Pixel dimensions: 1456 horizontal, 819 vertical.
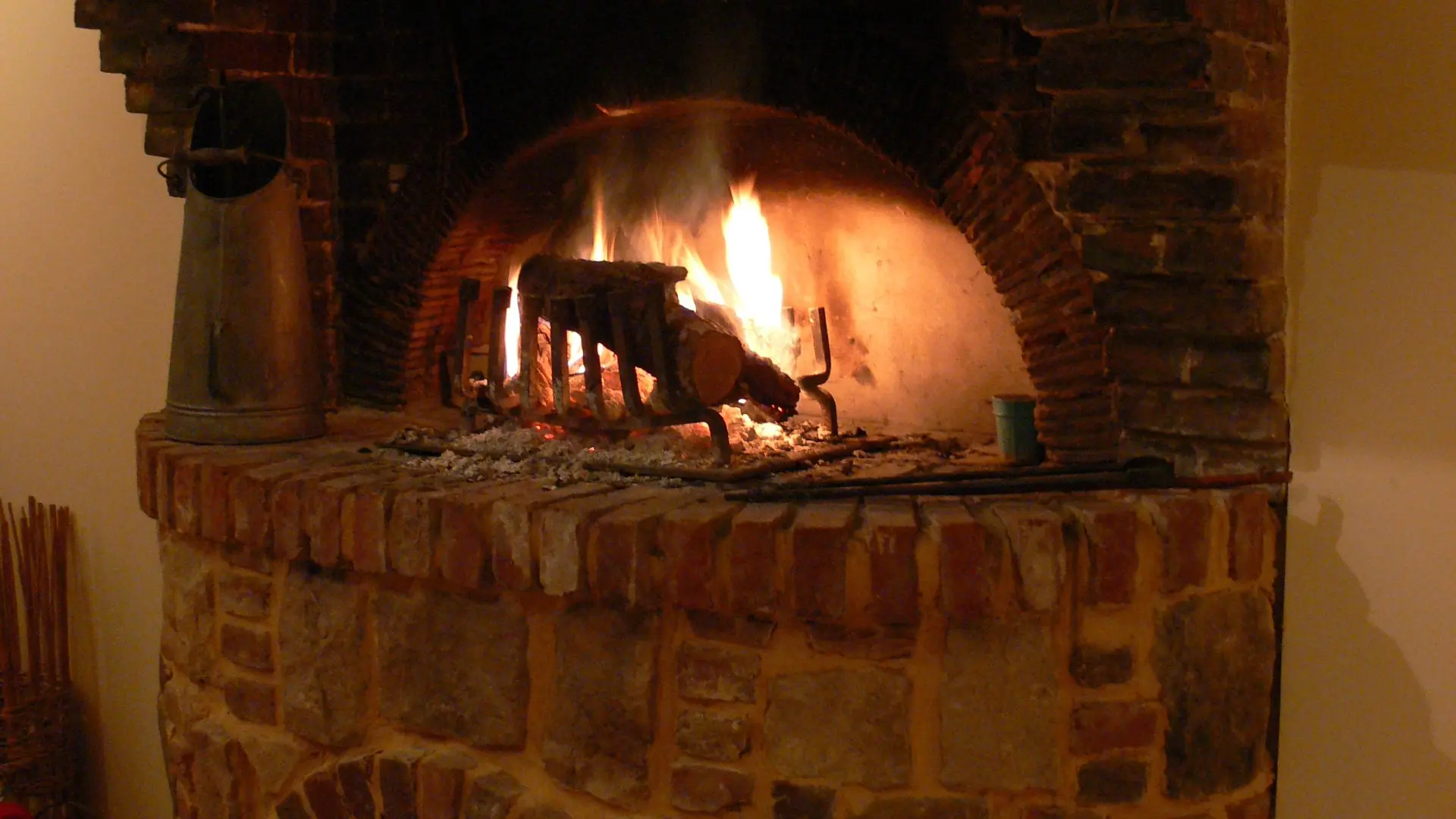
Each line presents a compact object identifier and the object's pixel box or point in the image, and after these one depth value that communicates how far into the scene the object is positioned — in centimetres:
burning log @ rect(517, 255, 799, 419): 241
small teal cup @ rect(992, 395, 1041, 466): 249
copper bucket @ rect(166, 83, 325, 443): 260
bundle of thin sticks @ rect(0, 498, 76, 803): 351
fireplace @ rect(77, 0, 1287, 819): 190
